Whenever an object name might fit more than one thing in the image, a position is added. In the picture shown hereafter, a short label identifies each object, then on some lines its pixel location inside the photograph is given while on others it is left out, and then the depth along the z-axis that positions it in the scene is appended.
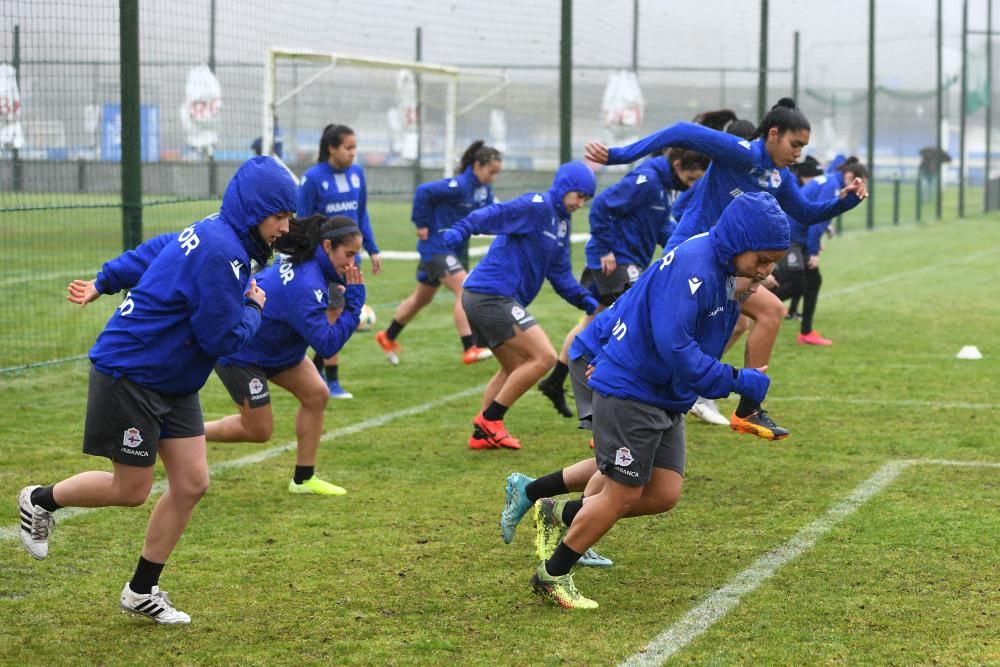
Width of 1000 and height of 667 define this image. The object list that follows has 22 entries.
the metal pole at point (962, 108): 39.91
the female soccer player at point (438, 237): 13.39
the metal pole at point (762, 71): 25.23
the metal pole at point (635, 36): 27.77
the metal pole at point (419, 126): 22.11
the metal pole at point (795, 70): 29.16
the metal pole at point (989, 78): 41.59
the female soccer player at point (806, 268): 14.20
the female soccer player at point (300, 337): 7.55
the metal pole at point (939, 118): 39.19
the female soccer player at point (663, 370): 5.47
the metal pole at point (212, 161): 15.45
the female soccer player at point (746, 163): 8.44
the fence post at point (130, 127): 12.41
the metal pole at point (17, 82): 12.06
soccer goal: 18.94
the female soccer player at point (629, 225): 10.45
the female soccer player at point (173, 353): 5.49
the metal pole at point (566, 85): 19.06
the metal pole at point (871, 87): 33.44
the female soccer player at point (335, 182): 12.15
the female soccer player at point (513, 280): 9.23
